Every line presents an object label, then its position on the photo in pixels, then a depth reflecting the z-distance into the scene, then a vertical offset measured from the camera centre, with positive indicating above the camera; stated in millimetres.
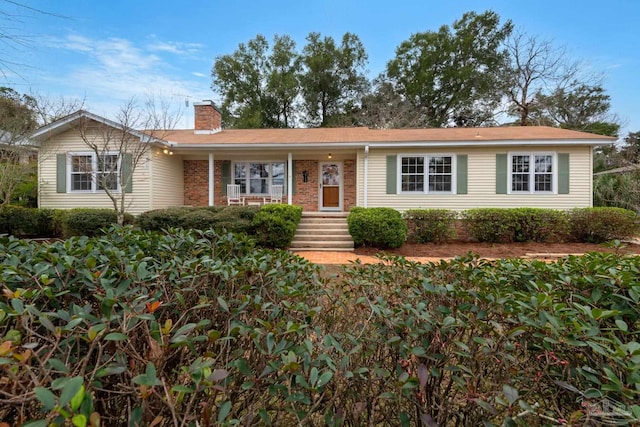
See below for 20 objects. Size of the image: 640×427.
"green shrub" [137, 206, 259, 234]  8781 -212
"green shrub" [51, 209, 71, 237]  10061 -288
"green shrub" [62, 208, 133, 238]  9336 -291
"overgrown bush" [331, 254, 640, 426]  1055 -586
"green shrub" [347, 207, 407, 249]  8727 -457
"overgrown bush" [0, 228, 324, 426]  916 -476
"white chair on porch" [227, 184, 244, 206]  12102 +666
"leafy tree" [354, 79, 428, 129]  24156 +8211
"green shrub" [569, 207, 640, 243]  9344 -361
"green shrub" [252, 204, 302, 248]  8695 -405
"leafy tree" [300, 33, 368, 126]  26250 +11539
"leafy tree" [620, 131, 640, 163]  21138 +5206
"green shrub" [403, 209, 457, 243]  9812 -415
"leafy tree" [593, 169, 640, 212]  12684 +1042
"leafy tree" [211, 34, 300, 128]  25781 +11333
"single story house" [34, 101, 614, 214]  10562 +1670
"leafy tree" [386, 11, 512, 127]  24719 +11744
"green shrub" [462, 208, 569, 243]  9555 -398
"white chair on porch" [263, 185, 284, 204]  12197 +672
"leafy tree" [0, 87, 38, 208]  10125 +2216
